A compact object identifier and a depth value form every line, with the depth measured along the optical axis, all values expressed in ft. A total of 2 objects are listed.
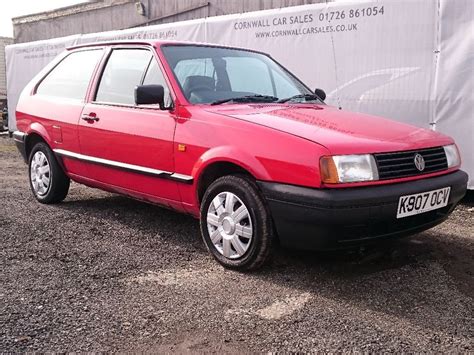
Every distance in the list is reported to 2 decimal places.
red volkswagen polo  10.41
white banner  19.27
